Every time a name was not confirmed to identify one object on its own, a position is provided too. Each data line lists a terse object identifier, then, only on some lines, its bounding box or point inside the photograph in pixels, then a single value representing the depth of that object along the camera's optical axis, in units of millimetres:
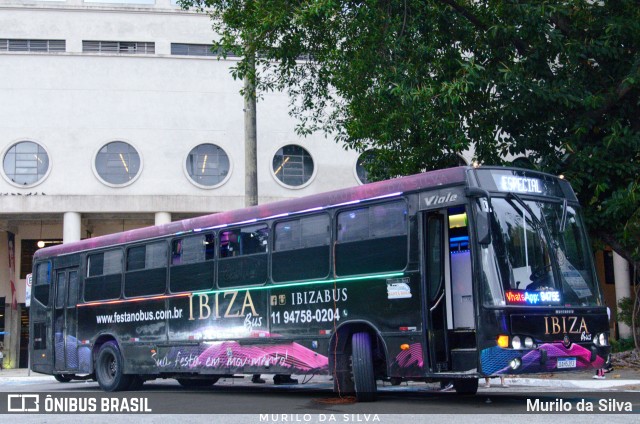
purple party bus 11219
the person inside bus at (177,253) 16281
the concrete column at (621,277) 33469
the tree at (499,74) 16859
